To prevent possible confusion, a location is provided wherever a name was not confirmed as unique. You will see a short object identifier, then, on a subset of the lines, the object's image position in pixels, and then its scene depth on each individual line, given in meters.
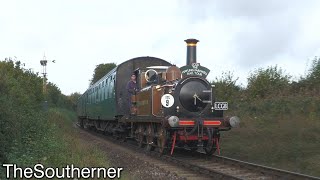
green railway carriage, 20.16
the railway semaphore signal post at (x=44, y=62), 55.38
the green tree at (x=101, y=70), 89.31
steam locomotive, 14.27
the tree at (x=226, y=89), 28.58
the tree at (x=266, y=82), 27.34
